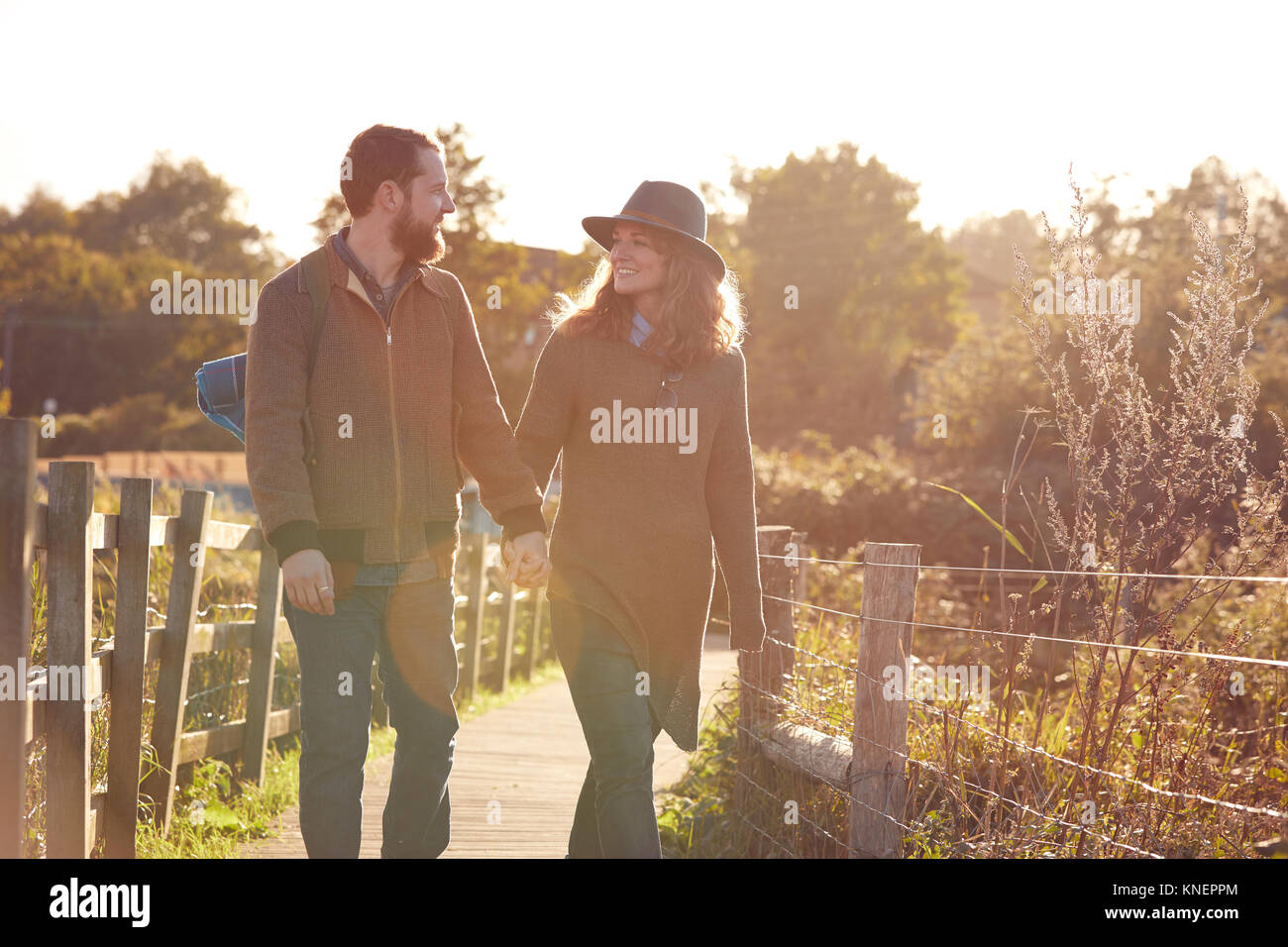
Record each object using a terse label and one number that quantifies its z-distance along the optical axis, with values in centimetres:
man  317
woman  334
